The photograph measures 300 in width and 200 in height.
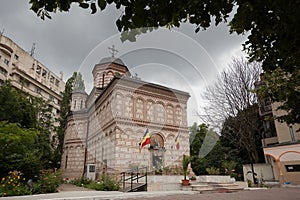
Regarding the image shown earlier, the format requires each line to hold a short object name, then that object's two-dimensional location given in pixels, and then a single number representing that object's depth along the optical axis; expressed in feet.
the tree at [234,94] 70.28
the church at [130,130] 58.08
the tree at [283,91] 21.22
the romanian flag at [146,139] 57.57
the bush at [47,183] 37.43
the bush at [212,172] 53.06
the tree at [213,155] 79.66
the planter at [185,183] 43.09
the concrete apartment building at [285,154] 57.98
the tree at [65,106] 97.91
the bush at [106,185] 43.54
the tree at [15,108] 54.80
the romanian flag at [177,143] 67.05
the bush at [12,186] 32.18
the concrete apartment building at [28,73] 113.40
